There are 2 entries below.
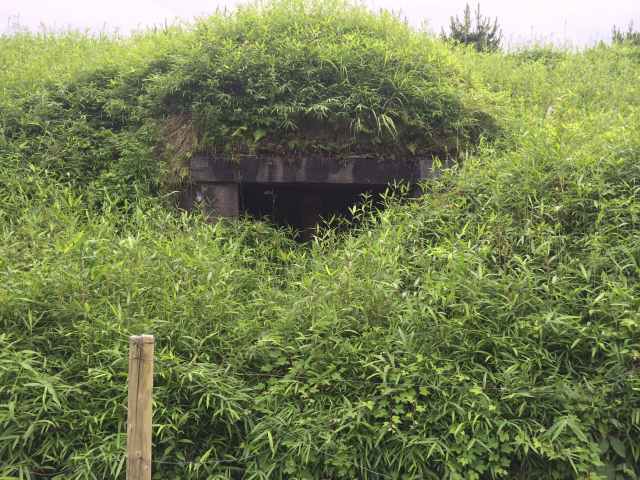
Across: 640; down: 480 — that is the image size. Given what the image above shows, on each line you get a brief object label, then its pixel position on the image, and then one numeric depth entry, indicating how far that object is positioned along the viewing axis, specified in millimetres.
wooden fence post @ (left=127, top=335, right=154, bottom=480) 2244
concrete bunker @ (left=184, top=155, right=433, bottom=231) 5359
